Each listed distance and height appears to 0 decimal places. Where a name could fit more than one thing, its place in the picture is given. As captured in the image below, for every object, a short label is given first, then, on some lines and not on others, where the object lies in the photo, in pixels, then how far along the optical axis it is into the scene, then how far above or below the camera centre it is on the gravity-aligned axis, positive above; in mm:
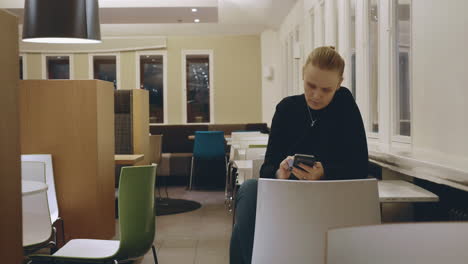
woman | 2314 -73
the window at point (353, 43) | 6270 +756
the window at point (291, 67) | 10547 +866
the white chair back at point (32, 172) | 4473 -436
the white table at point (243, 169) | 4721 -473
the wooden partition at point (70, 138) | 5066 -195
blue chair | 9711 -545
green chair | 3358 -700
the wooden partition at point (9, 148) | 2617 -148
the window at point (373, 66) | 5375 +435
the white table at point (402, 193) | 2980 -446
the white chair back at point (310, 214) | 2037 -363
